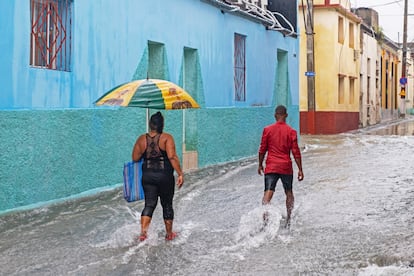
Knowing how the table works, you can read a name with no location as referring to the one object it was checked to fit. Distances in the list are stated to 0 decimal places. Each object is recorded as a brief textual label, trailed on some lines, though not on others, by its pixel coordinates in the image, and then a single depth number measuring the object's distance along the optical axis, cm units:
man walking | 846
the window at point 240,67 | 1762
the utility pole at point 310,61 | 2897
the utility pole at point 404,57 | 4241
